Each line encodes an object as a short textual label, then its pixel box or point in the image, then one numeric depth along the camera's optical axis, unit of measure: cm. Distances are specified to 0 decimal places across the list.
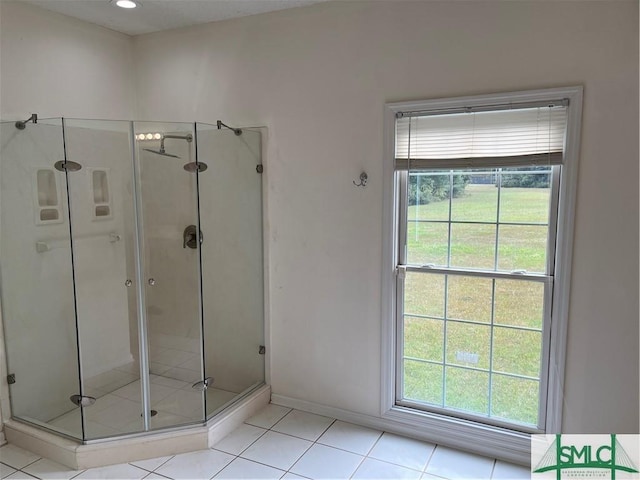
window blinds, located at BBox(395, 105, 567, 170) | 209
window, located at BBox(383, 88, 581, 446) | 213
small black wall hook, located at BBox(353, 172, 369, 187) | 247
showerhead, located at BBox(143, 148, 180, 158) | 253
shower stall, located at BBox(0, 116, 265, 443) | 248
